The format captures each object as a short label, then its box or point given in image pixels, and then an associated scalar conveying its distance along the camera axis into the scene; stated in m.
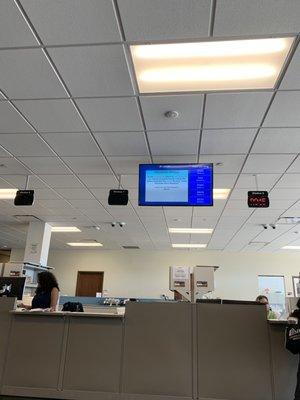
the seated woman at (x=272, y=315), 5.63
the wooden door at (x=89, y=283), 13.15
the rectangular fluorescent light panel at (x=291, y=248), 11.30
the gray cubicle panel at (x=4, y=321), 4.06
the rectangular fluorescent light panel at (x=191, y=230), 9.18
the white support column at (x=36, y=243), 8.86
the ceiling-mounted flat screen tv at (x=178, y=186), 4.47
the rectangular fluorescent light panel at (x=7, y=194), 6.53
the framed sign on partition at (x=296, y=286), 12.28
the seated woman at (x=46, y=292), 4.66
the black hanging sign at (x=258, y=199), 5.18
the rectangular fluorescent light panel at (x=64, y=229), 9.66
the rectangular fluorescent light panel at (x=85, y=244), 12.09
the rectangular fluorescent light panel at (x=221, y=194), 6.16
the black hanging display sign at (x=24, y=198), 5.37
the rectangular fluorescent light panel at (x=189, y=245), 11.43
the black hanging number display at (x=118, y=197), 5.29
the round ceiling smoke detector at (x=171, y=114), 3.68
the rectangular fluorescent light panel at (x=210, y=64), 2.75
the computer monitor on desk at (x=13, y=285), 5.76
